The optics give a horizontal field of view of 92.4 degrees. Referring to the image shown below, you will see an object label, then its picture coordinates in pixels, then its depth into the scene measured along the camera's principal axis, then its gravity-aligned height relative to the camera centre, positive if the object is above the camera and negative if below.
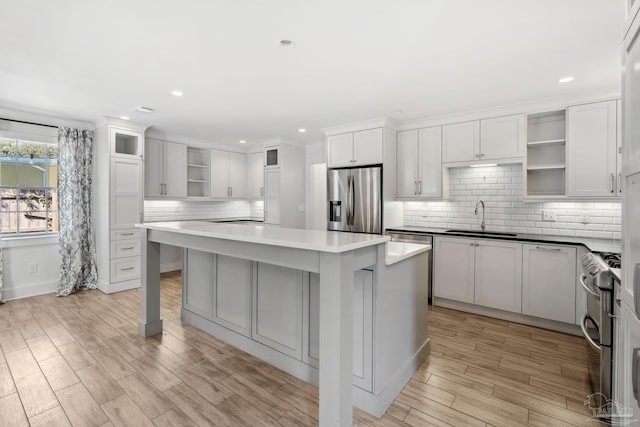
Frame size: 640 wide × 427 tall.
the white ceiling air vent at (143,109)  3.84 +1.27
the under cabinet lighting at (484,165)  3.82 +0.58
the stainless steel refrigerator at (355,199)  4.35 +0.16
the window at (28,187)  4.07 +0.30
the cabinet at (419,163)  4.18 +0.66
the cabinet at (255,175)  6.52 +0.73
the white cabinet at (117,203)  4.36 +0.08
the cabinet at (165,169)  5.13 +0.70
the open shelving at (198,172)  5.98 +0.74
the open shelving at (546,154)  3.58 +0.68
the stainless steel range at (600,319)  1.71 -0.67
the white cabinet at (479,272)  3.38 -0.72
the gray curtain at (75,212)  4.28 -0.05
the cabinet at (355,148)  4.34 +0.91
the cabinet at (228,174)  6.14 +0.73
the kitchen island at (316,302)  1.59 -0.68
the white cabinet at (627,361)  1.03 -0.62
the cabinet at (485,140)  3.62 +0.88
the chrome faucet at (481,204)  4.09 +0.08
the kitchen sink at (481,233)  3.69 -0.28
